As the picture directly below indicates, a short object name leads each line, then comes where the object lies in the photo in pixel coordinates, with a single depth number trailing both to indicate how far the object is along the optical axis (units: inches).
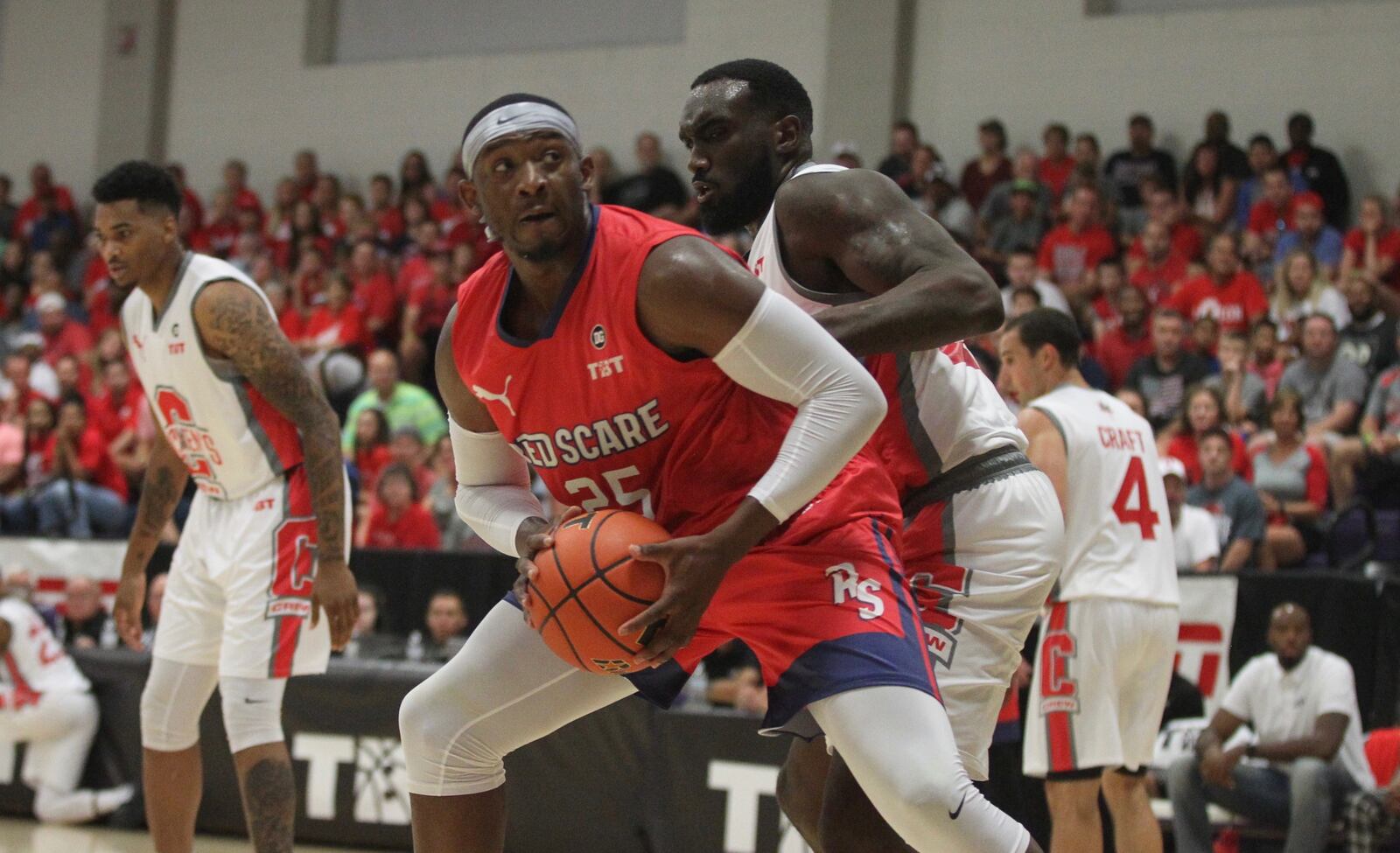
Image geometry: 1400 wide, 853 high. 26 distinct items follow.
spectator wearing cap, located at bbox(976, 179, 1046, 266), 505.0
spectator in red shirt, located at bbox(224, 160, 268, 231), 662.5
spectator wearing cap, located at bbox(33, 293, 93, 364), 601.9
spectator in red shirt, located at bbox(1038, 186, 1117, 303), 489.1
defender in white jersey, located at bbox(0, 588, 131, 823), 329.4
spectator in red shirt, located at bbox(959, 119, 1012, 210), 537.3
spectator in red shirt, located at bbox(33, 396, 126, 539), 470.0
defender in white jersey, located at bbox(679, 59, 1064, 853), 148.3
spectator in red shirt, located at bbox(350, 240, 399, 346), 567.2
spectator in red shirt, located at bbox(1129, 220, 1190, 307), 472.4
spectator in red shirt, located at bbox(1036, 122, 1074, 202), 527.2
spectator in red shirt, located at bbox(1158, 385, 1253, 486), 369.1
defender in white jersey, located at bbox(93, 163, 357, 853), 198.4
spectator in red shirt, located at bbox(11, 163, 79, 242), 694.5
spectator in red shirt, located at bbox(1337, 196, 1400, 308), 444.5
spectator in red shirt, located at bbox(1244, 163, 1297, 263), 466.3
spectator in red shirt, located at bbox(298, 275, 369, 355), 553.6
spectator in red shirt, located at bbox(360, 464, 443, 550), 406.9
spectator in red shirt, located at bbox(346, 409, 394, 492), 451.2
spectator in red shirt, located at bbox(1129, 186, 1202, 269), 478.6
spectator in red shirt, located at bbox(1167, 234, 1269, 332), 447.5
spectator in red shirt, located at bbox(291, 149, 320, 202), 667.4
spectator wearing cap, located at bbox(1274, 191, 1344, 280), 454.0
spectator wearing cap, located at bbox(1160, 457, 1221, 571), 329.1
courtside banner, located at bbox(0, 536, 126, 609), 403.5
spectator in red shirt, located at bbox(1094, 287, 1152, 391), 442.0
